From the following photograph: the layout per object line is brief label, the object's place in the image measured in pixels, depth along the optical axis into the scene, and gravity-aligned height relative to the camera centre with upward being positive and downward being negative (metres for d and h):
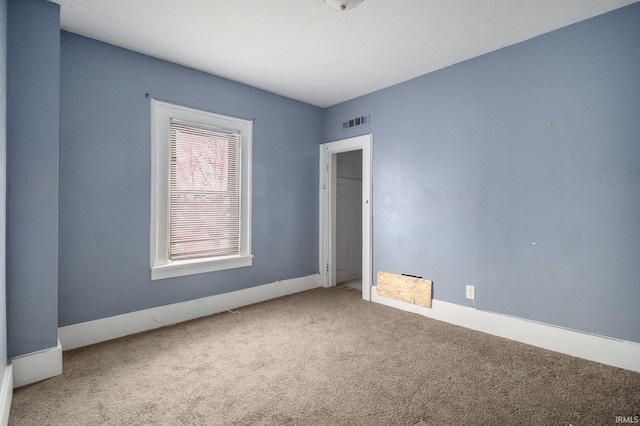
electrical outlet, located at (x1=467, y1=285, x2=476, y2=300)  3.14 -0.83
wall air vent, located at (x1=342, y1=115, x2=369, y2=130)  4.18 +1.24
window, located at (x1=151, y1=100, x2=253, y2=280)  3.17 +0.23
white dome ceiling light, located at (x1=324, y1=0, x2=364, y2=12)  2.10 +1.43
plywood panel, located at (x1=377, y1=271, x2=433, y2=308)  3.50 -0.92
